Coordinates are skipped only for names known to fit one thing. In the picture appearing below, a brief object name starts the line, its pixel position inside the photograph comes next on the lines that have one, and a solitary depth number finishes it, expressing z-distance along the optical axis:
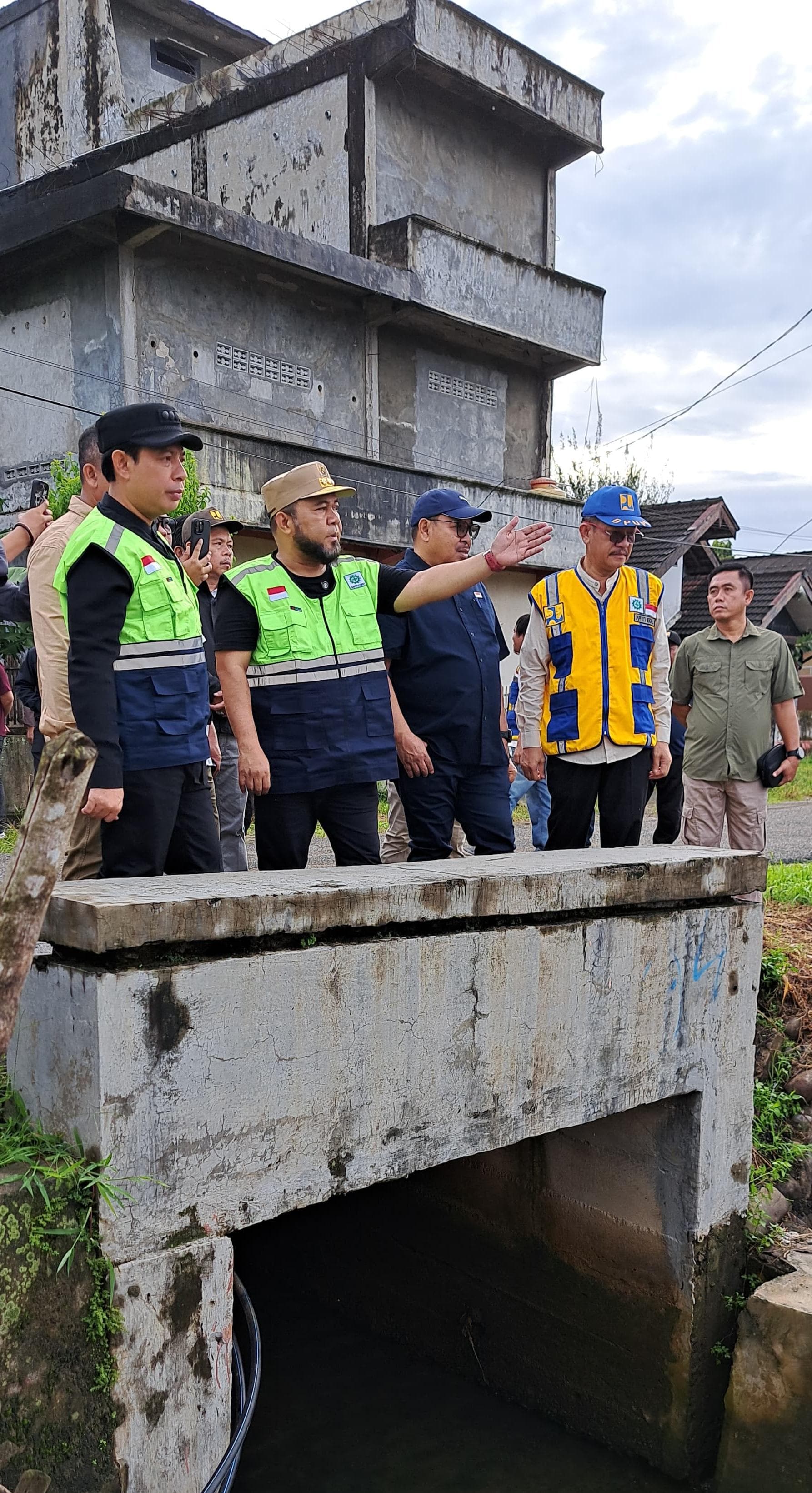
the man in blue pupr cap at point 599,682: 4.63
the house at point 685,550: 22.46
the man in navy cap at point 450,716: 4.51
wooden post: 1.95
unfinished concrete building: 15.52
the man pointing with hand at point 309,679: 3.88
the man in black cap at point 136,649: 3.20
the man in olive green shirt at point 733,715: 6.04
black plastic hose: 2.61
